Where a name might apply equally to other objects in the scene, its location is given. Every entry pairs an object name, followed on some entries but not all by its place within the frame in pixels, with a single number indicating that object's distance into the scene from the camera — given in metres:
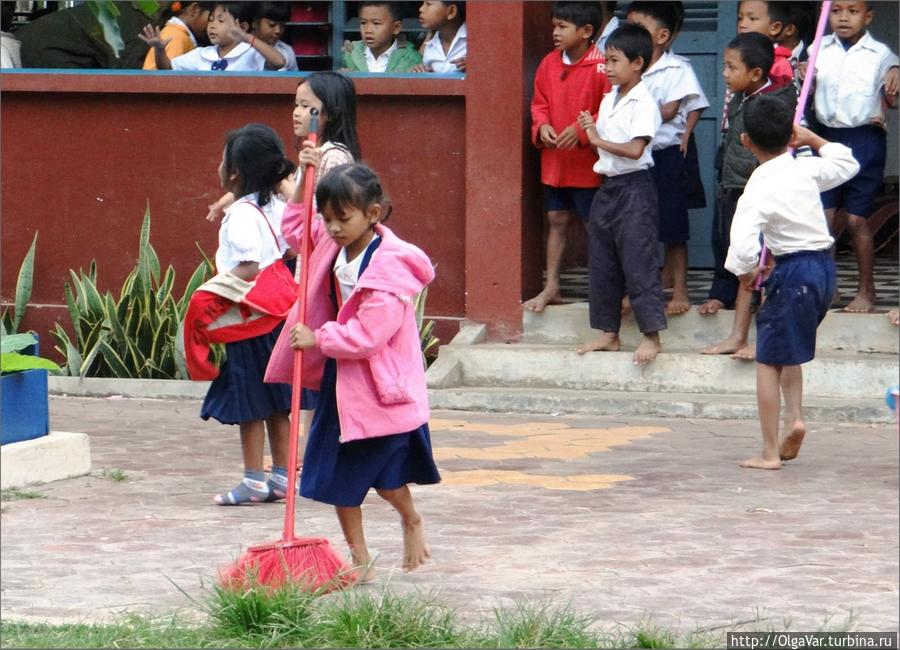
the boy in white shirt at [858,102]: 17.39
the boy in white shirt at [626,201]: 16.98
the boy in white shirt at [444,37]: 19.34
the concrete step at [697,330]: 17.55
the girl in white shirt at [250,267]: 12.56
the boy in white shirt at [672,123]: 18.17
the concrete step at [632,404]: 16.27
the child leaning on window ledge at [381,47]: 19.92
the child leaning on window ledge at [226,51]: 20.14
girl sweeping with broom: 9.87
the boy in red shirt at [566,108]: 18.14
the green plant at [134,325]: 18.62
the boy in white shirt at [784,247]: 13.36
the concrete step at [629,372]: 16.92
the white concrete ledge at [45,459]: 13.01
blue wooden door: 21.83
